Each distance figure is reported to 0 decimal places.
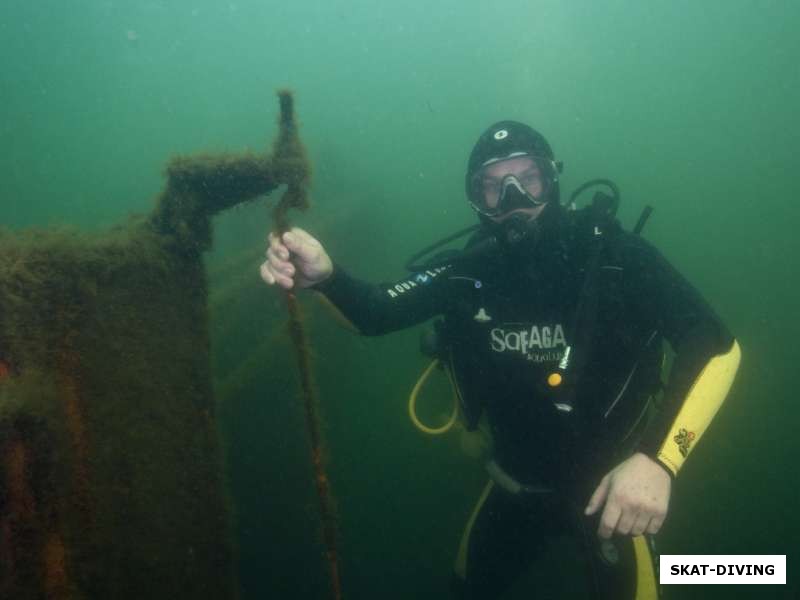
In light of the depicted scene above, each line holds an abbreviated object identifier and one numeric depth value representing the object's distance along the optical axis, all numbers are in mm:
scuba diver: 950
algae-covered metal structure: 590
